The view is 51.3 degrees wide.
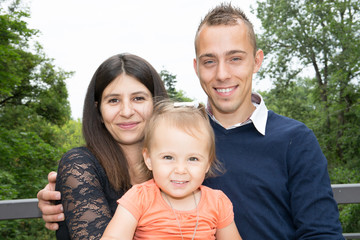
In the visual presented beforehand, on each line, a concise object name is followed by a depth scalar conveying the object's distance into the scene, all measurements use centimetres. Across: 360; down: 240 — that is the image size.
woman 183
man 189
